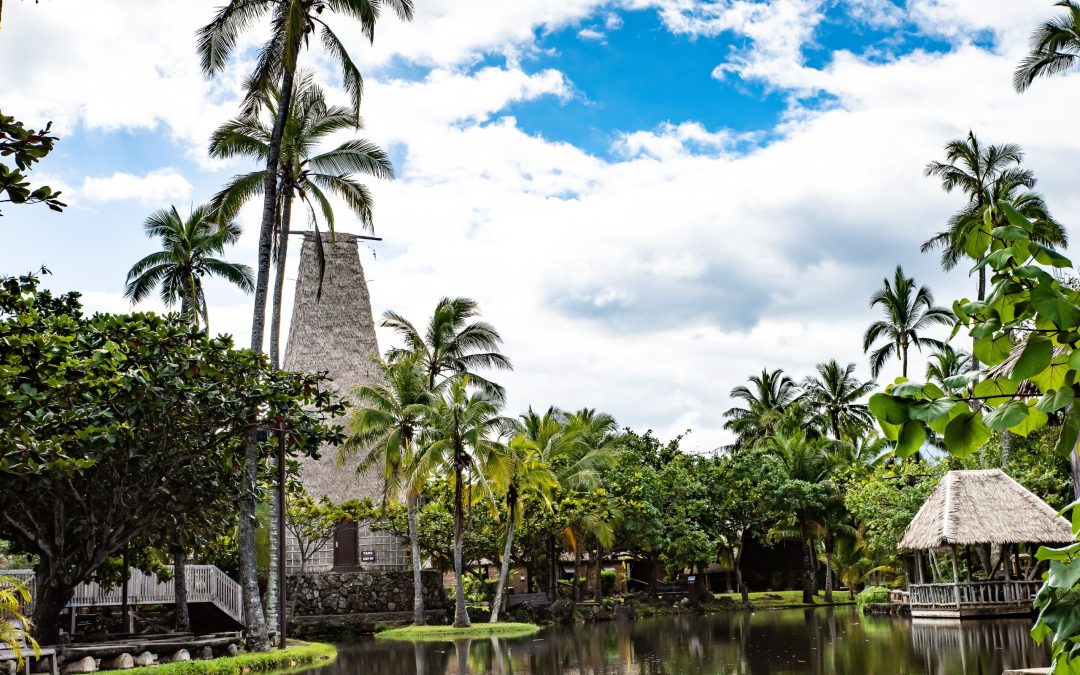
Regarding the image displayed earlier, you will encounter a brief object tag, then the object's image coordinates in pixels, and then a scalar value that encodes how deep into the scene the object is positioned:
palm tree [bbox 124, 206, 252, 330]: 27.38
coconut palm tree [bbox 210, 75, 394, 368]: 21.62
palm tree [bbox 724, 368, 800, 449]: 49.66
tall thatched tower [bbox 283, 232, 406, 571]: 35.78
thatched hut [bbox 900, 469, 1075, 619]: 25.25
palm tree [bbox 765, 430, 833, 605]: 40.44
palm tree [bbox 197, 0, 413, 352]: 19.58
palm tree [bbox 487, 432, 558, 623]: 27.91
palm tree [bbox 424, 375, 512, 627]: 28.00
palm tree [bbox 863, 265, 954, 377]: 39.31
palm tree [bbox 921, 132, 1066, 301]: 31.66
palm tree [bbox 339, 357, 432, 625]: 27.94
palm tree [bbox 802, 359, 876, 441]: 46.66
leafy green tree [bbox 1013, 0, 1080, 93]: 22.97
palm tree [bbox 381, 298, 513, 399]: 32.25
